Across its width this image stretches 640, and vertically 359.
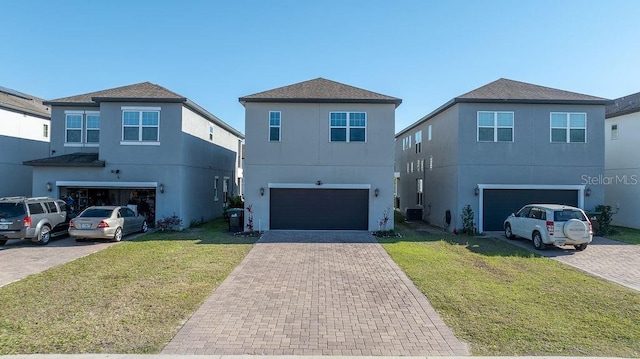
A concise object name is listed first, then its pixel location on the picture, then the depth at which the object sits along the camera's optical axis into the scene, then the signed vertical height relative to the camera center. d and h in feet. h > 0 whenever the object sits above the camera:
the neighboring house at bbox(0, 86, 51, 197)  64.03 +7.64
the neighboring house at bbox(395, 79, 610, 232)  54.75 +4.94
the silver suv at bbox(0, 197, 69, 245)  40.60 -4.91
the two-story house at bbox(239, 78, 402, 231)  53.78 +4.57
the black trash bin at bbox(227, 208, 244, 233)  53.42 -5.82
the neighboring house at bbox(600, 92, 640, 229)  61.26 +4.54
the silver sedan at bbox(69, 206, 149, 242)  43.68 -5.66
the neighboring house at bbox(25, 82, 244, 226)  54.44 +3.79
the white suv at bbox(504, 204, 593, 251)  40.57 -4.84
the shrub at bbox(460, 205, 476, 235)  53.01 -5.55
